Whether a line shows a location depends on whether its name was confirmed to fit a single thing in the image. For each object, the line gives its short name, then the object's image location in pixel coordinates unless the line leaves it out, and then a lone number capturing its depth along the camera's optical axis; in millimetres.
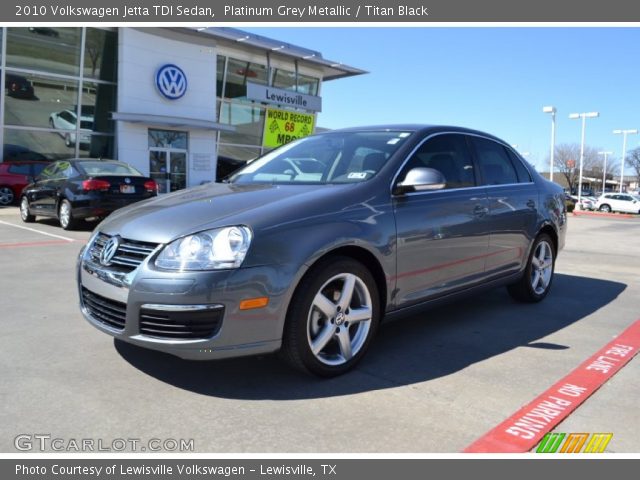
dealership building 19375
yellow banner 26391
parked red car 17203
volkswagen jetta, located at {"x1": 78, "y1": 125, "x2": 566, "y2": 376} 2959
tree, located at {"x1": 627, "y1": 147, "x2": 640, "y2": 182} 82062
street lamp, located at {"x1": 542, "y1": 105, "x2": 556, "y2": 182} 35719
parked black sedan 10453
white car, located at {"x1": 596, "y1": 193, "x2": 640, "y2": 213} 38862
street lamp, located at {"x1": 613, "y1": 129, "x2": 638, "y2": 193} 51725
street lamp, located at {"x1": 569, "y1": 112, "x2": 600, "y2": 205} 41169
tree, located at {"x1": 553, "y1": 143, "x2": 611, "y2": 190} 86625
